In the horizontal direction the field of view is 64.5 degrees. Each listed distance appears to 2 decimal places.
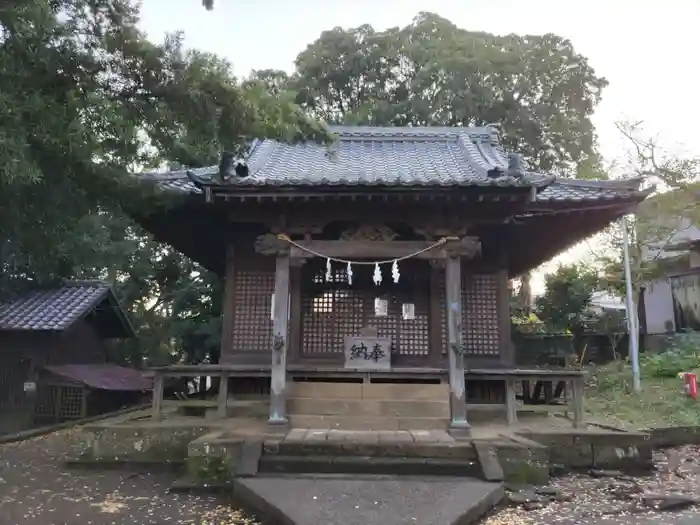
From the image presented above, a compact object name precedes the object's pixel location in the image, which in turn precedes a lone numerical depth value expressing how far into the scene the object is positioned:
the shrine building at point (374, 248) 7.60
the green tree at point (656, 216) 16.19
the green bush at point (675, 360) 14.70
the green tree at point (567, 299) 20.17
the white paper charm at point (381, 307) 9.54
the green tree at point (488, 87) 23.98
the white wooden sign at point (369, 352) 8.93
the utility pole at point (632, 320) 13.30
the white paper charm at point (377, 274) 7.70
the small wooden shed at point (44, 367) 15.98
